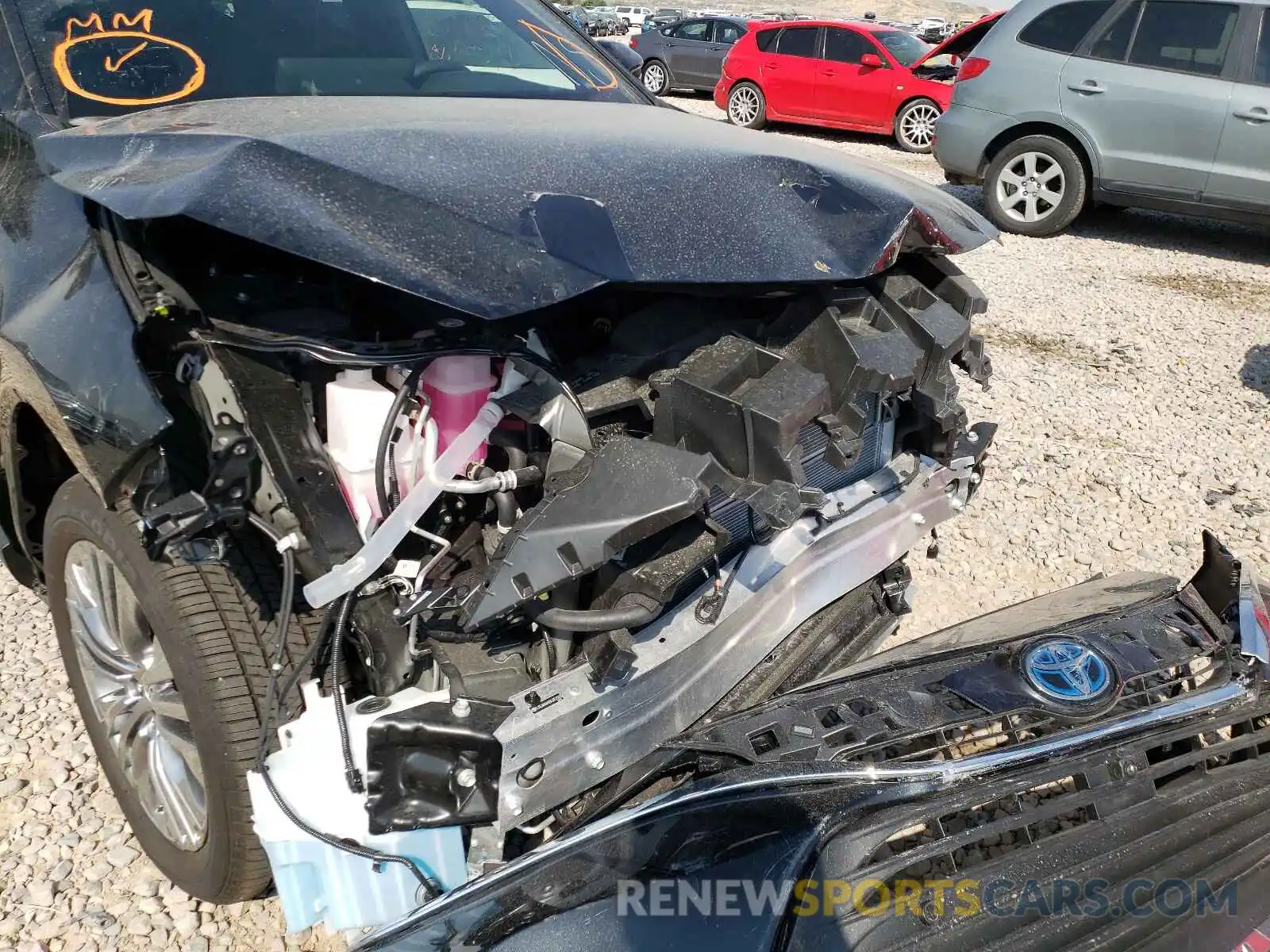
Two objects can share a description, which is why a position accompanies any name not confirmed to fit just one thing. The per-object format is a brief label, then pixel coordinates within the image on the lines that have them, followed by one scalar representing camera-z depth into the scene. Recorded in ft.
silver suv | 20.76
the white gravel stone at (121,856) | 6.93
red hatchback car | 35.45
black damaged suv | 4.90
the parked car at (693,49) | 48.47
